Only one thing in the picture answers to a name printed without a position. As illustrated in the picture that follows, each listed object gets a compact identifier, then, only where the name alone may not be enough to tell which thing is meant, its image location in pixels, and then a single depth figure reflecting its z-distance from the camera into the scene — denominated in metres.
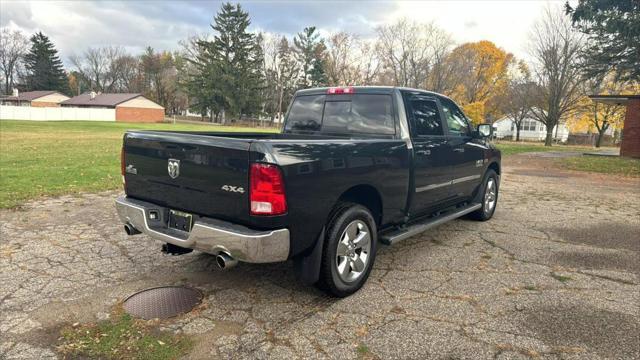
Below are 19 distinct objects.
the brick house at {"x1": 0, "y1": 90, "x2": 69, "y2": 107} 71.75
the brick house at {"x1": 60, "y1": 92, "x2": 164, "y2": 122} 59.81
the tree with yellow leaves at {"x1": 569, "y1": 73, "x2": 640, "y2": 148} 35.19
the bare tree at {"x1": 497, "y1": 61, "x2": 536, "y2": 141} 39.69
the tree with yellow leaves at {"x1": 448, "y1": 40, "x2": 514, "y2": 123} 45.24
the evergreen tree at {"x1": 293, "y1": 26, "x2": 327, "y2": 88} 62.19
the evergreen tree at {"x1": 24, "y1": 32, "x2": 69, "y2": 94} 80.19
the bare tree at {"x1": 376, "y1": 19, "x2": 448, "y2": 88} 42.59
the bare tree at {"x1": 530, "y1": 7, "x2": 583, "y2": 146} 31.75
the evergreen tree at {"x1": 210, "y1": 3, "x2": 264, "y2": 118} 58.19
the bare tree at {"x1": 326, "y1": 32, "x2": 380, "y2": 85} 50.21
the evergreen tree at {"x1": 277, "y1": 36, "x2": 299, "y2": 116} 63.28
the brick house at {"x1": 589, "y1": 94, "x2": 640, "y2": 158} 21.51
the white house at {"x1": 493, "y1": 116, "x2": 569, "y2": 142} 63.51
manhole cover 3.38
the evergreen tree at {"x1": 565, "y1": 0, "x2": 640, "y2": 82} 14.37
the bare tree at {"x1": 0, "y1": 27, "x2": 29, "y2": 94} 82.00
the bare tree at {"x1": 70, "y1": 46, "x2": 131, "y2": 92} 86.75
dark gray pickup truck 3.03
